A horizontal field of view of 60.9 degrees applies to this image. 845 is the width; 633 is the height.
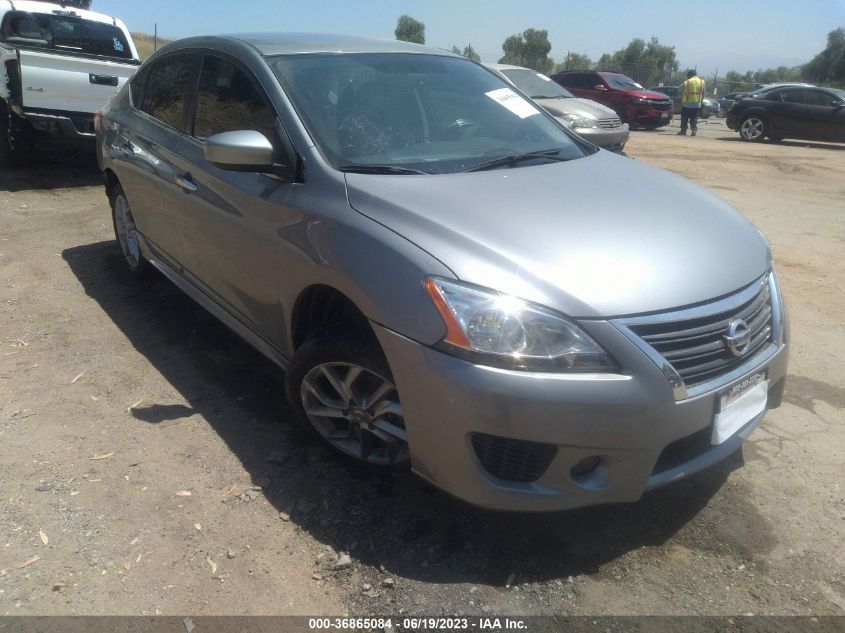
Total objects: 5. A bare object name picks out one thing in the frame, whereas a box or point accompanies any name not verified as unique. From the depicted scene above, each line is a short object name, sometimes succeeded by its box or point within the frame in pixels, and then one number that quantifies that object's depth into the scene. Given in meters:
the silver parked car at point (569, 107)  11.12
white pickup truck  7.73
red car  19.84
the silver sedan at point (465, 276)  2.29
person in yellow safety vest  18.62
